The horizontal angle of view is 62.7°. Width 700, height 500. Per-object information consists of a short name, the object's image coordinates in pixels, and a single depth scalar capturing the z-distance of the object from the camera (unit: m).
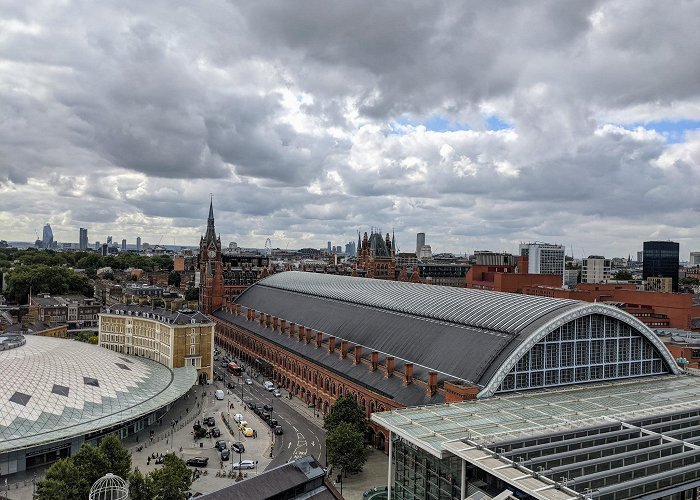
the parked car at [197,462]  65.25
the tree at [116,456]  55.41
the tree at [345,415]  68.19
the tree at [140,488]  49.88
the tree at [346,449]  61.31
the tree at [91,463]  52.06
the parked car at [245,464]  64.06
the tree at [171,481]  50.12
